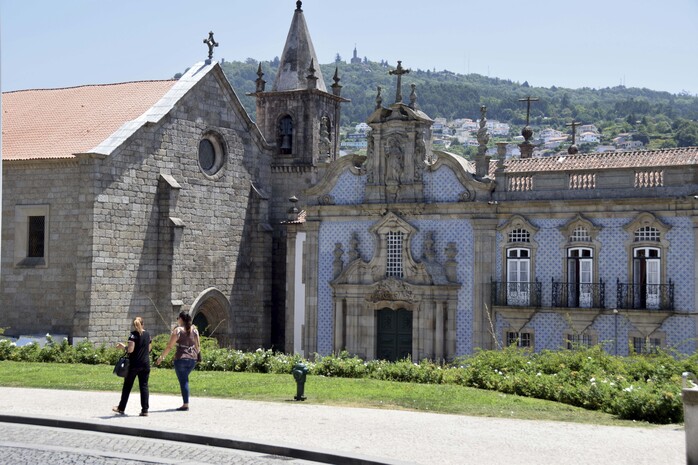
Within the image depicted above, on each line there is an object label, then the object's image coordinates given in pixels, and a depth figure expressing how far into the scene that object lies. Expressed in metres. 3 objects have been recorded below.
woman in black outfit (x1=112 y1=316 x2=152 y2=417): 17.95
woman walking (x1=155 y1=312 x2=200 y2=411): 18.72
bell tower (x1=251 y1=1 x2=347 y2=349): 43.75
